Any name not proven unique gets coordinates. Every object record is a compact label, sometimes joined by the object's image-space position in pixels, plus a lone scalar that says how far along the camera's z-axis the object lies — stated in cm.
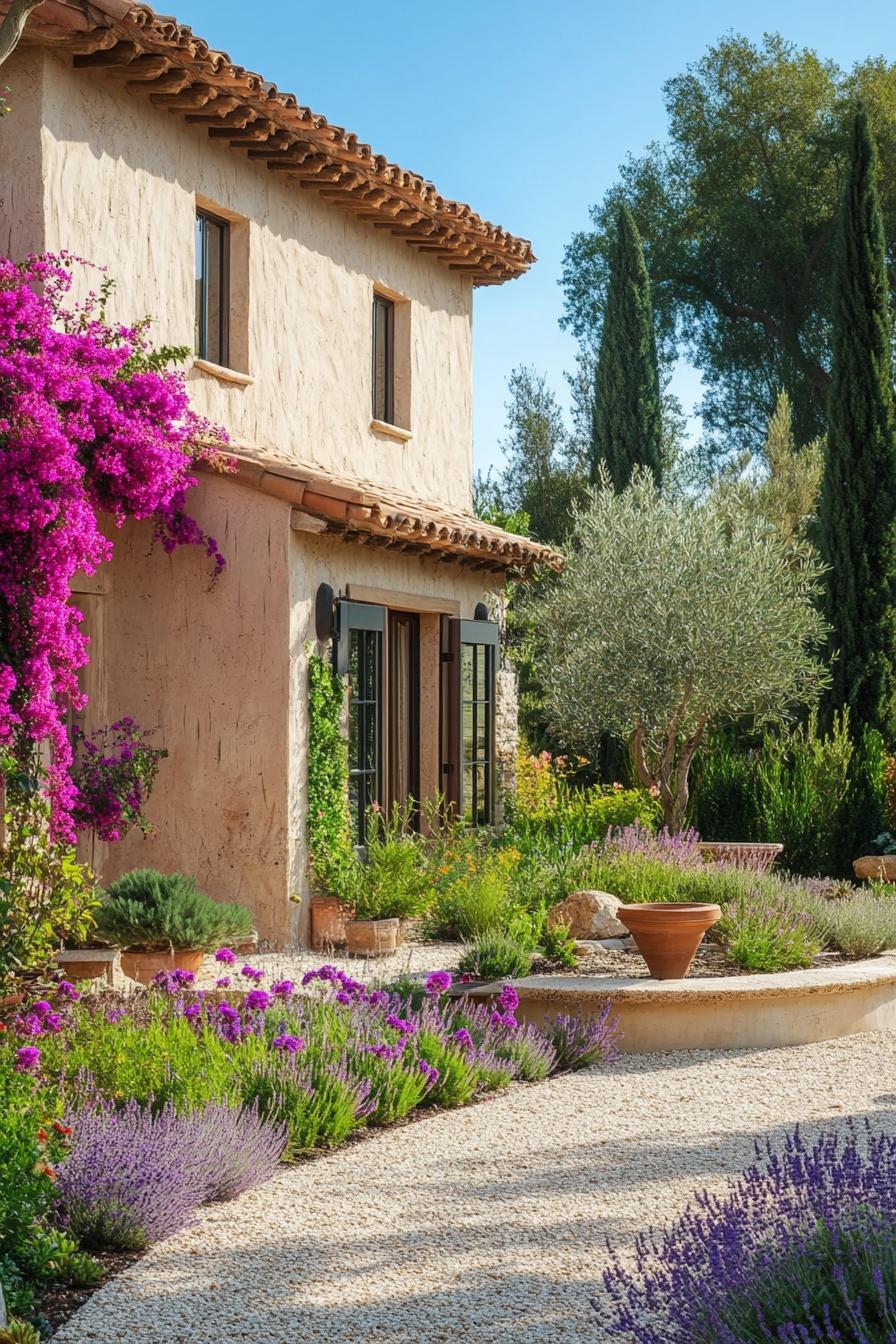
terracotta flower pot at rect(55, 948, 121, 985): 838
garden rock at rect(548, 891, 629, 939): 947
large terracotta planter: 811
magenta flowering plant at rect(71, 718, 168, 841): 938
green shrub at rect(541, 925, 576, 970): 862
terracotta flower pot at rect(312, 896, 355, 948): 1020
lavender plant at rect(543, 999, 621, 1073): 737
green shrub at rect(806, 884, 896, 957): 934
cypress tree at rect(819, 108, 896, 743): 1672
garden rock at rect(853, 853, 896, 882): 1392
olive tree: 1318
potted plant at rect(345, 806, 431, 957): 998
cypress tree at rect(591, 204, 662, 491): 2088
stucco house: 964
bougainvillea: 824
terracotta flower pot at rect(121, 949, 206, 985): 863
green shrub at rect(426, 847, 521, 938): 970
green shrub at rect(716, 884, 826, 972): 871
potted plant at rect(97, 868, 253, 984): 864
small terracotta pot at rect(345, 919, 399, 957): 997
